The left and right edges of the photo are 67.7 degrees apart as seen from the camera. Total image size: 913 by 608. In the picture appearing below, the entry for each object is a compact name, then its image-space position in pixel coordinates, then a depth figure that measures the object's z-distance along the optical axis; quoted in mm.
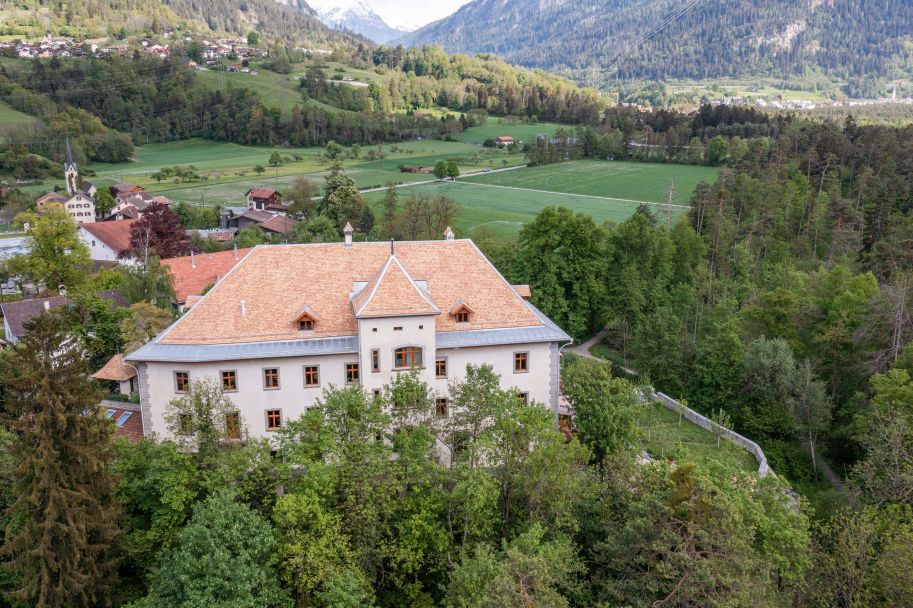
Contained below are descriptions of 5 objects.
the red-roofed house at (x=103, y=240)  89625
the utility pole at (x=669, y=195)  73312
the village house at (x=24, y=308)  55906
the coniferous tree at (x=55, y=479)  24641
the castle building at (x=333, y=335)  34844
